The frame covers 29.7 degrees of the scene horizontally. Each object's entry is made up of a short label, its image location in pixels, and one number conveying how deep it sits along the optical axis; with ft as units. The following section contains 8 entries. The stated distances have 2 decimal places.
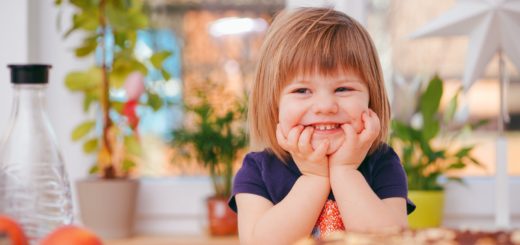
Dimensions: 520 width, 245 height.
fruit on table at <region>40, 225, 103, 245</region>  2.59
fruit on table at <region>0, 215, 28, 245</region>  2.66
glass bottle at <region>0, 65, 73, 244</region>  3.53
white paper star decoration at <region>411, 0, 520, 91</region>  5.36
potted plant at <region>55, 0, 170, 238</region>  5.80
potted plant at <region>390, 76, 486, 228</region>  5.57
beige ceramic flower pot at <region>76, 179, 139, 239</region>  5.75
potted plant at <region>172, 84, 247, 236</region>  5.87
